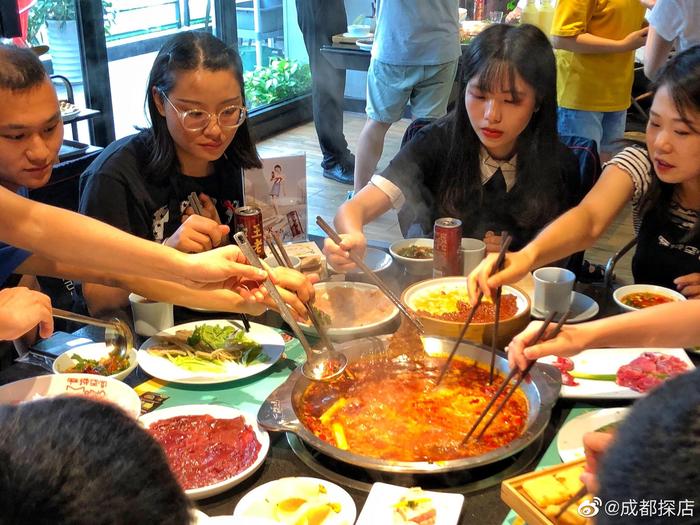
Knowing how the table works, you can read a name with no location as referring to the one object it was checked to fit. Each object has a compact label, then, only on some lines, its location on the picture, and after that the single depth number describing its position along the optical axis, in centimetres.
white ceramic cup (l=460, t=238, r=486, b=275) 219
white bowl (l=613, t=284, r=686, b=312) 205
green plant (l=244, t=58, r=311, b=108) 726
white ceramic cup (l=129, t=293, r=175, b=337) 187
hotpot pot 130
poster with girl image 242
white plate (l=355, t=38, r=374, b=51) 556
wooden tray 112
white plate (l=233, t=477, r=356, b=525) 122
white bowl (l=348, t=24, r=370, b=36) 584
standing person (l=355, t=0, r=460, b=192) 481
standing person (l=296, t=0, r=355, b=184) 609
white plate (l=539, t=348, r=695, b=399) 157
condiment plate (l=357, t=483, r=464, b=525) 121
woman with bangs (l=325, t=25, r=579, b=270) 236
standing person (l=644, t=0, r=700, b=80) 343
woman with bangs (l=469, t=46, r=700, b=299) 205
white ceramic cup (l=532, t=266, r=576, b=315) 192
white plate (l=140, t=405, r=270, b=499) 133
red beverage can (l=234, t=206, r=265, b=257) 202
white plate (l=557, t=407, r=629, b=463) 139
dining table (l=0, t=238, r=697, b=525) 130
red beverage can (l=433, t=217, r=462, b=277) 208
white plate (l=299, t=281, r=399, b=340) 182
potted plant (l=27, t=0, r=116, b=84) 467
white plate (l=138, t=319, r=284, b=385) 166
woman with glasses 217
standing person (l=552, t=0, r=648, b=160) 398
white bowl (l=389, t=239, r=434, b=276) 225
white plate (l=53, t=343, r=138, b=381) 169
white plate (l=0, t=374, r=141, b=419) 155
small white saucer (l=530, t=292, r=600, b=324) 194
